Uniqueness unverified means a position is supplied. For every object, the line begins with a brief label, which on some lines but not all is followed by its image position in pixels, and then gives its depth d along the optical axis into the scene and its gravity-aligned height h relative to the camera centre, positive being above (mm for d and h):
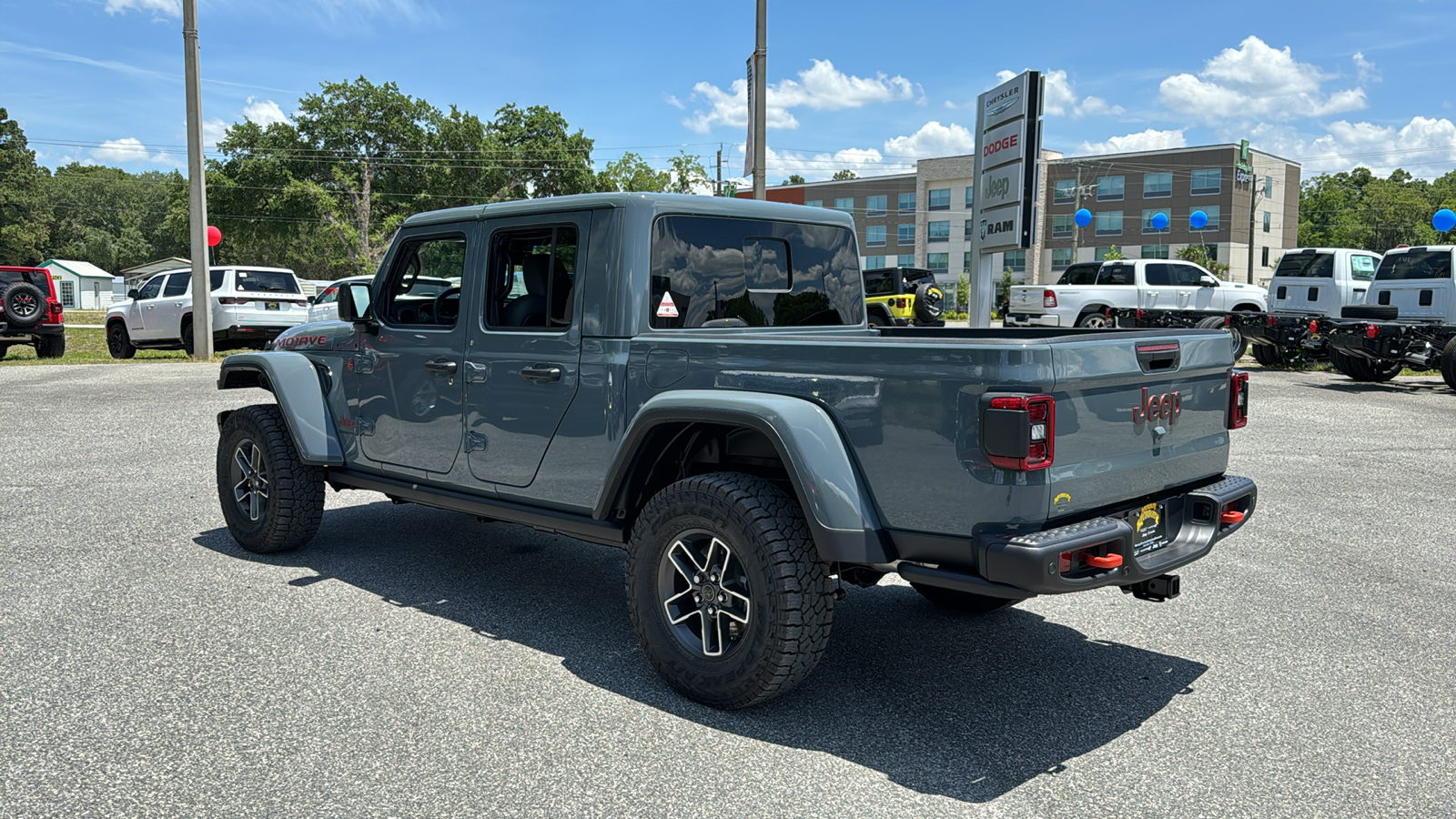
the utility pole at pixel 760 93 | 20719 +4573
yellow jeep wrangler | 22156 +586
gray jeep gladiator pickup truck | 3291 -378
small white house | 76938 +1902
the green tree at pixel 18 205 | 78438 +7970
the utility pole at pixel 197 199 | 18922 +2135
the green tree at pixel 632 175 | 67062 +9297
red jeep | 18969 -63
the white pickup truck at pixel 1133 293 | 23547 +832
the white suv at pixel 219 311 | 19656 +25
